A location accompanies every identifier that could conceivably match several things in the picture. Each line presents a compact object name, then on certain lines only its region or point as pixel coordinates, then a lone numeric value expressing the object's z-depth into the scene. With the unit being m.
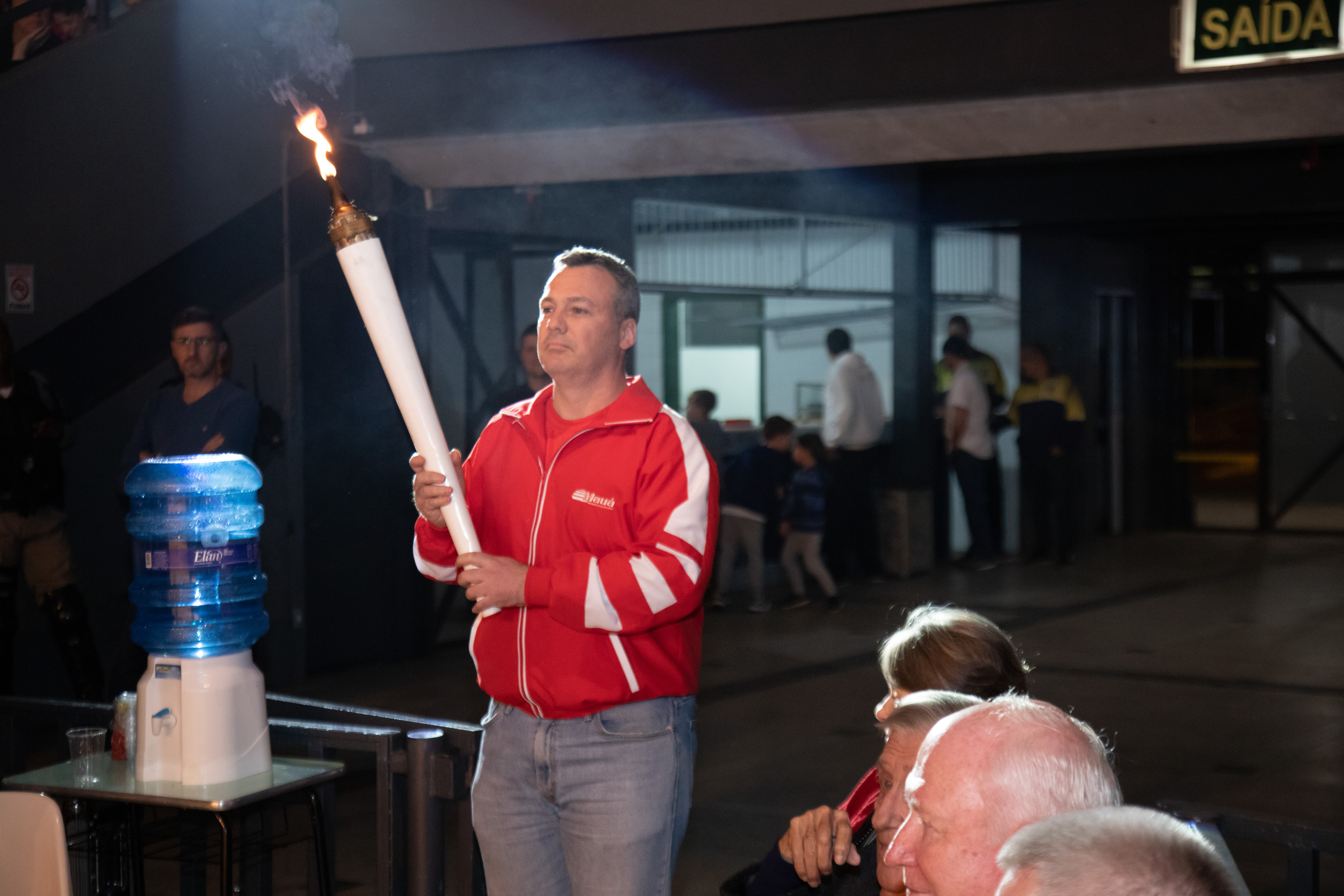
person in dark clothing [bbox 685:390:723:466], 9.27
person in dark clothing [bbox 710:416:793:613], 8.91
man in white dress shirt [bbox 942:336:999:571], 10.50
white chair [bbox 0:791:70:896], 2.32
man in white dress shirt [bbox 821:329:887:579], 9.89
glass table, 2.73
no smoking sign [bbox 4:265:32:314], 6.00
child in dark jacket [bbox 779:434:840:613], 8.88
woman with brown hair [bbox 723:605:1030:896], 2.17
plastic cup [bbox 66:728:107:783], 3.09
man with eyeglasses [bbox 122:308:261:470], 5.29
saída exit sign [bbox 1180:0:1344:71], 4.95
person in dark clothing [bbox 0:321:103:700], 5.38
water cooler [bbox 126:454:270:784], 2.89
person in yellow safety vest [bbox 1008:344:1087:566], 10.88
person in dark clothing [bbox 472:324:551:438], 6.34
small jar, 3.03
